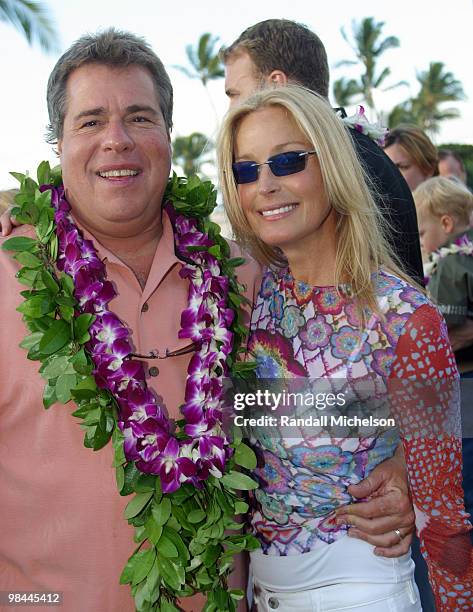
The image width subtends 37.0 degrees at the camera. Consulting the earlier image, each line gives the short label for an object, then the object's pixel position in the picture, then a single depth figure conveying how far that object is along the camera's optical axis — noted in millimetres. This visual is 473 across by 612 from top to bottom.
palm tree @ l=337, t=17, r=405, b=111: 44062
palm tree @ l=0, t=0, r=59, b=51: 9984
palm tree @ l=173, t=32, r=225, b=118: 42750
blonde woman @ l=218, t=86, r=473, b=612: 2018
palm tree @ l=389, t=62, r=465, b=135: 45969
